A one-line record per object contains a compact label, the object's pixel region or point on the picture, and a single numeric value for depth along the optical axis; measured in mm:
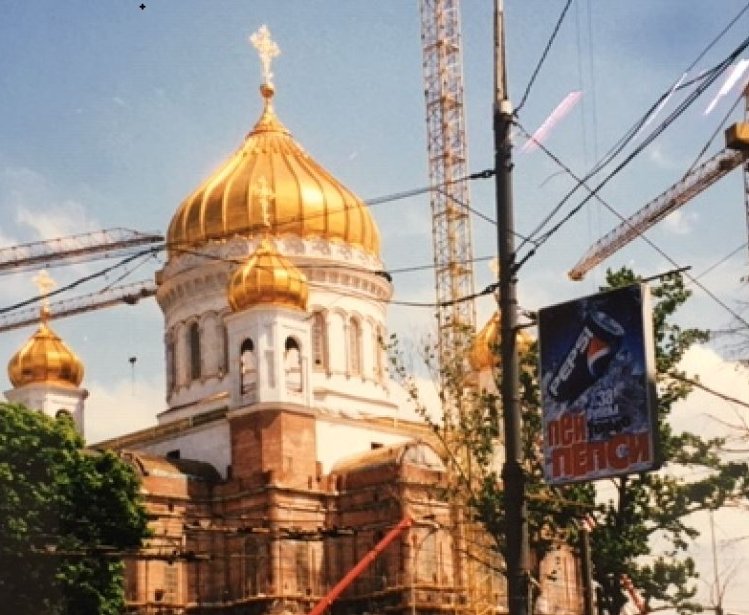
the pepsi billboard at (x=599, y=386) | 16938
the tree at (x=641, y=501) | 32438
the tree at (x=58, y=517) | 38531
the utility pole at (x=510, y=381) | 17562
